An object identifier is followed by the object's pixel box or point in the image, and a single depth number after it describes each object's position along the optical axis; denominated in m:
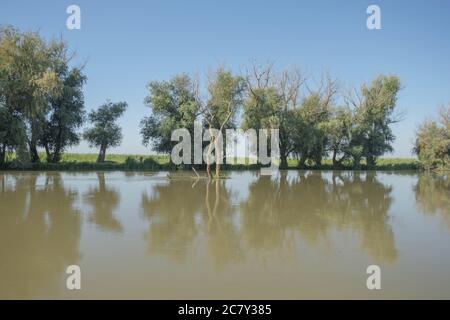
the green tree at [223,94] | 32.88
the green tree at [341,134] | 42.91
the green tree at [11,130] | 28.28
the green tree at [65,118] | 36.38
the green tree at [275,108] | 39.25
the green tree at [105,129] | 40.88
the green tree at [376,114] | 44.62
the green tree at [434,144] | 46.94
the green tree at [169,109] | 37.19
